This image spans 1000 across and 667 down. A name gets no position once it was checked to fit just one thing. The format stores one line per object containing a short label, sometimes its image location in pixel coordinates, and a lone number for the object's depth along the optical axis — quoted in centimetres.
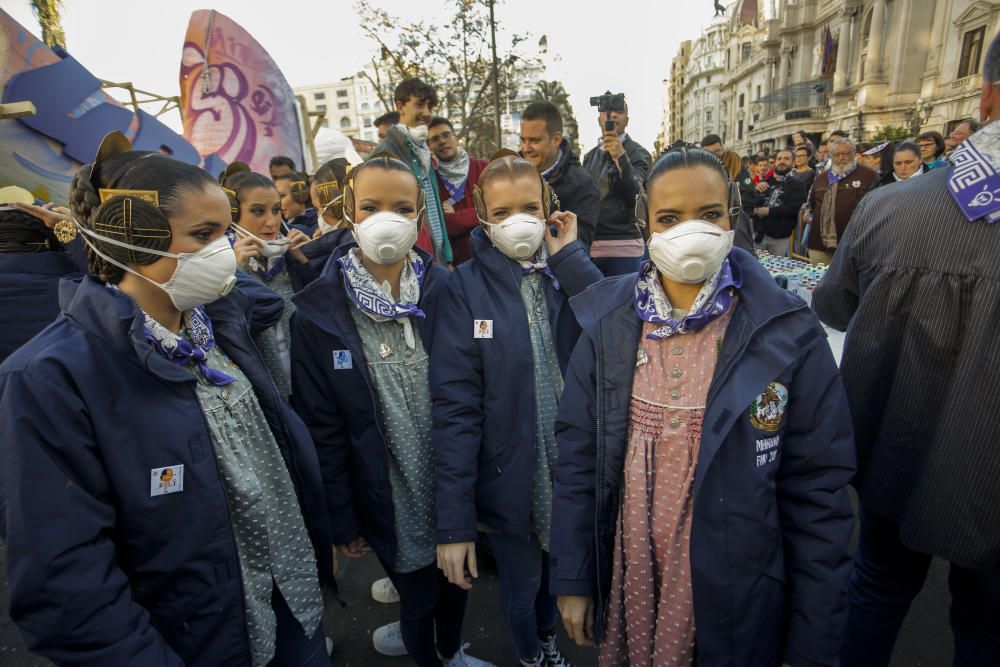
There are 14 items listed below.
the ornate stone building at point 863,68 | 2917
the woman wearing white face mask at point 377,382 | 205
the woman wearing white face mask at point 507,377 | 201
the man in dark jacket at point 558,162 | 360
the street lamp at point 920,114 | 2934
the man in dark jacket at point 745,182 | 652
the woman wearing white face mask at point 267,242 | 271
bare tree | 1502
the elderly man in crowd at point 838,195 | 688
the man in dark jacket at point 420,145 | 381
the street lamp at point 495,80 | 1298
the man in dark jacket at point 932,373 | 151
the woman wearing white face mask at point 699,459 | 141
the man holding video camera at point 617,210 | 422
